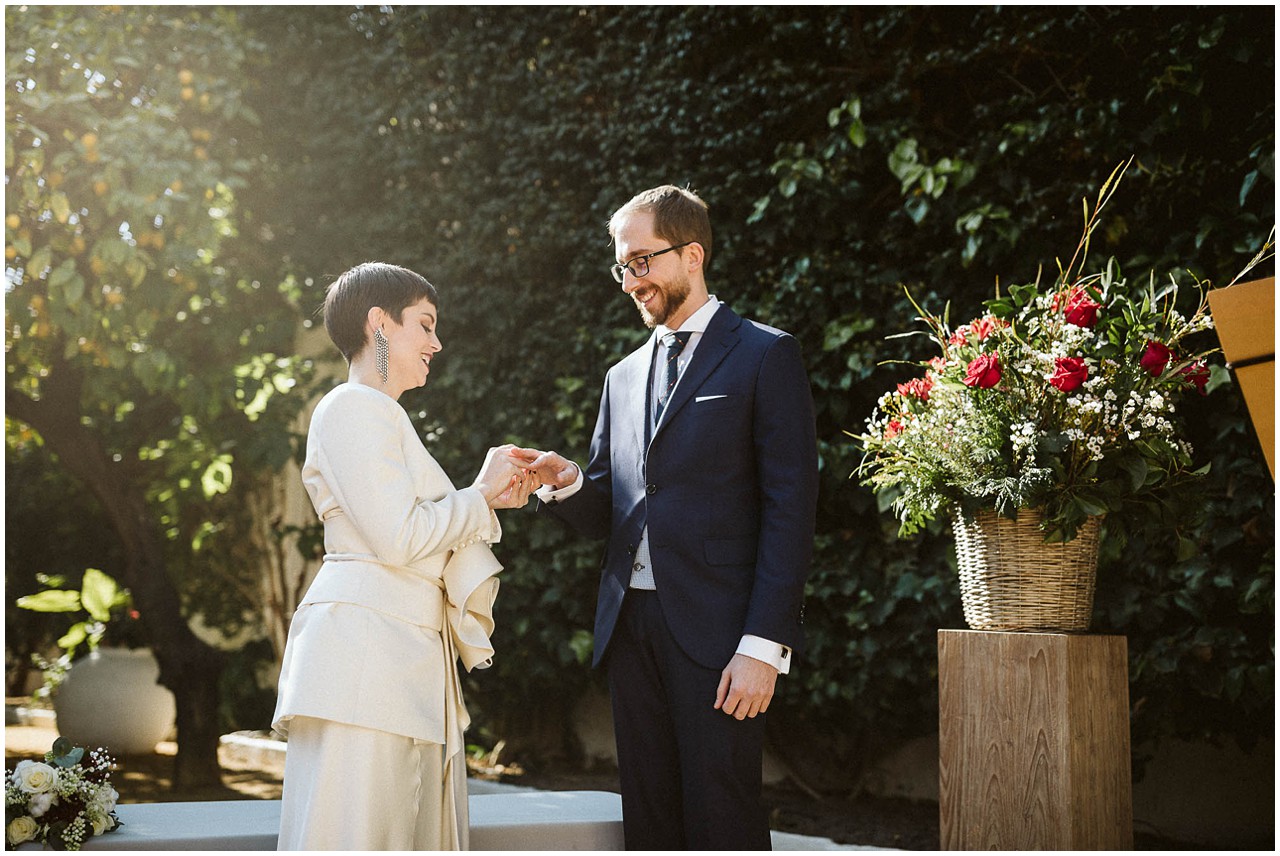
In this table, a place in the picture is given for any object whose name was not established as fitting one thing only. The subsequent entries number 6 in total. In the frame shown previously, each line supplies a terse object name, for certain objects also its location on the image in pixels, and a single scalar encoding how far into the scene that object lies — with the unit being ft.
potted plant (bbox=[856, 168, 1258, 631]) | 7.80
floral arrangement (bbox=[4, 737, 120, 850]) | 8.13
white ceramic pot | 21.50
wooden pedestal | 7.52
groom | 7.17
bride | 6.66
